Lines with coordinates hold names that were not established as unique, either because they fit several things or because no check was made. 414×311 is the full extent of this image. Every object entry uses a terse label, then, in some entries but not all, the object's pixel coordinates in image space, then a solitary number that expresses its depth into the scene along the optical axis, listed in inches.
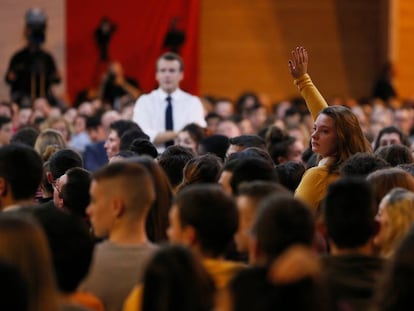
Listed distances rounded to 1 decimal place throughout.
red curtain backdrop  1396.7
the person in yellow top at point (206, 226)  320.2
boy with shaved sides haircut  342.6
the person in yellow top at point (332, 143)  488.1
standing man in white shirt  819.2
